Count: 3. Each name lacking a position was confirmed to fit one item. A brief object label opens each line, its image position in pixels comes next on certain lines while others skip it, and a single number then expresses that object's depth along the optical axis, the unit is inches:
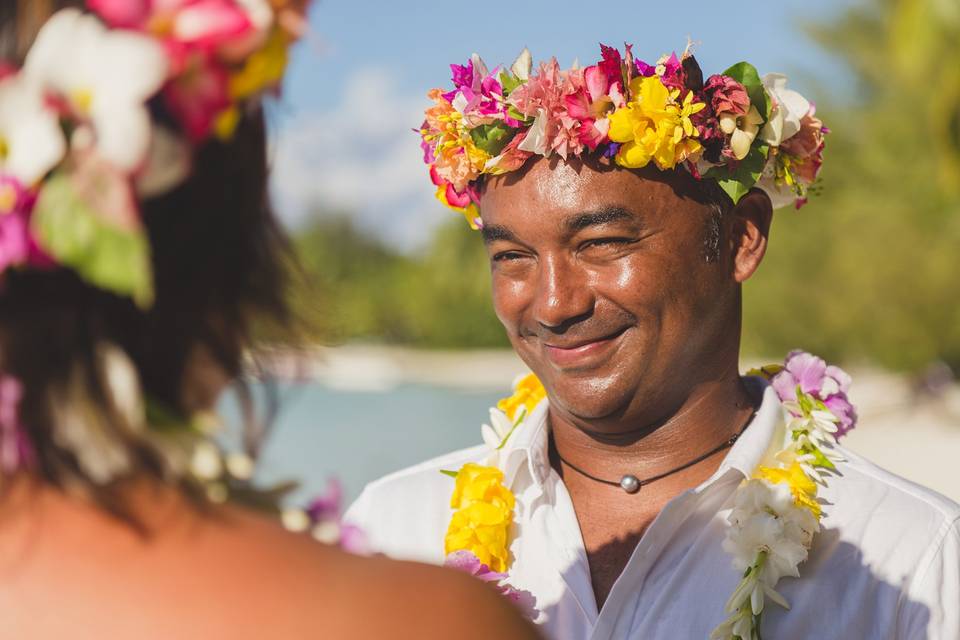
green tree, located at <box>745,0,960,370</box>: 941.8
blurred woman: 46.1
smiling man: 102.7
